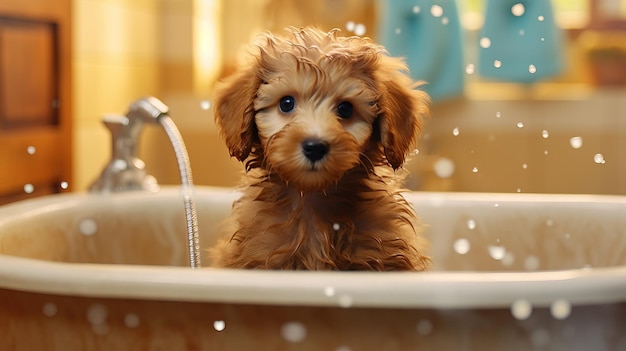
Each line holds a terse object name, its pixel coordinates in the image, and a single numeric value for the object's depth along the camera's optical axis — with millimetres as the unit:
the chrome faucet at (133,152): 1432
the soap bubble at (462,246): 1491
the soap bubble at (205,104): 2312
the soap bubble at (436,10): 2198
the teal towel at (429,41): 2203
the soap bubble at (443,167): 2212
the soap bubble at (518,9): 2213
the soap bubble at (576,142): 2185
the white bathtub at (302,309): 984
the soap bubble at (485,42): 2244
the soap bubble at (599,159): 2175
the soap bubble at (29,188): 1701
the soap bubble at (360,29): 2327
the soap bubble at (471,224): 1499
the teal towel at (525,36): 2219
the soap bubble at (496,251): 1483
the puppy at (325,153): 1067
